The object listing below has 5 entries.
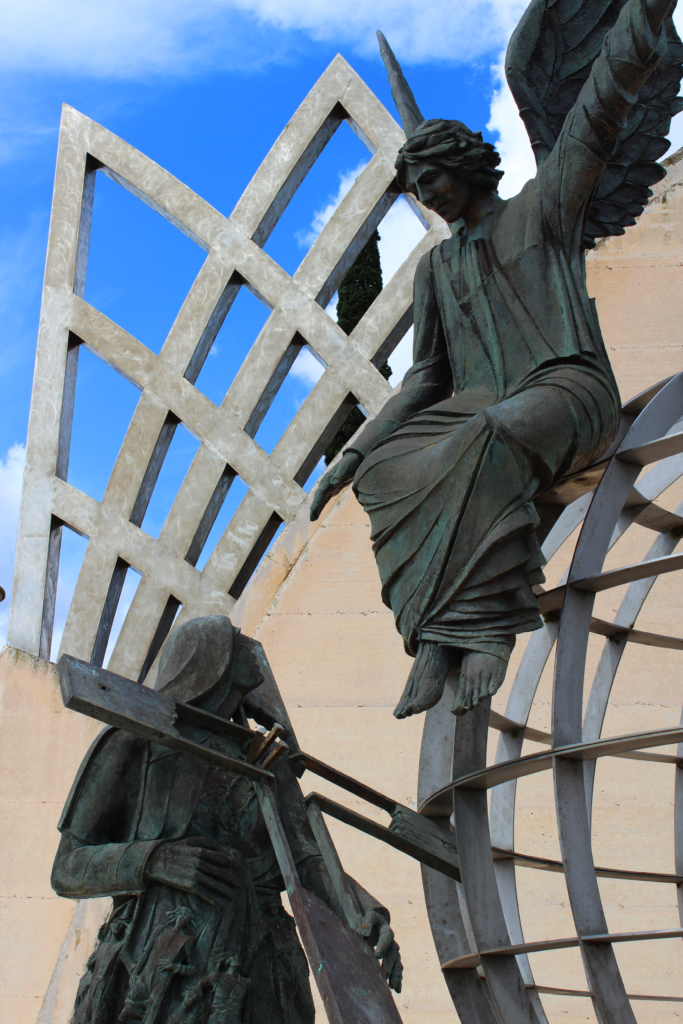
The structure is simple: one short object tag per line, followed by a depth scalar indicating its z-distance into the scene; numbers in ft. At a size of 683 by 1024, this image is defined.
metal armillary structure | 11.19
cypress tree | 44.21
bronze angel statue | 12.80
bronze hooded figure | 11.44
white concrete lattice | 32.99
